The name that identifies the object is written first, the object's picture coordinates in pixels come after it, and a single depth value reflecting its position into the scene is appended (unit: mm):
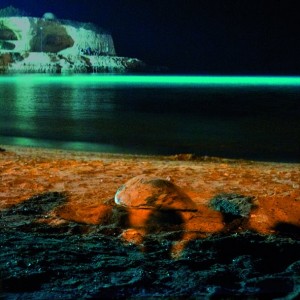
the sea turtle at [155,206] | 6617
